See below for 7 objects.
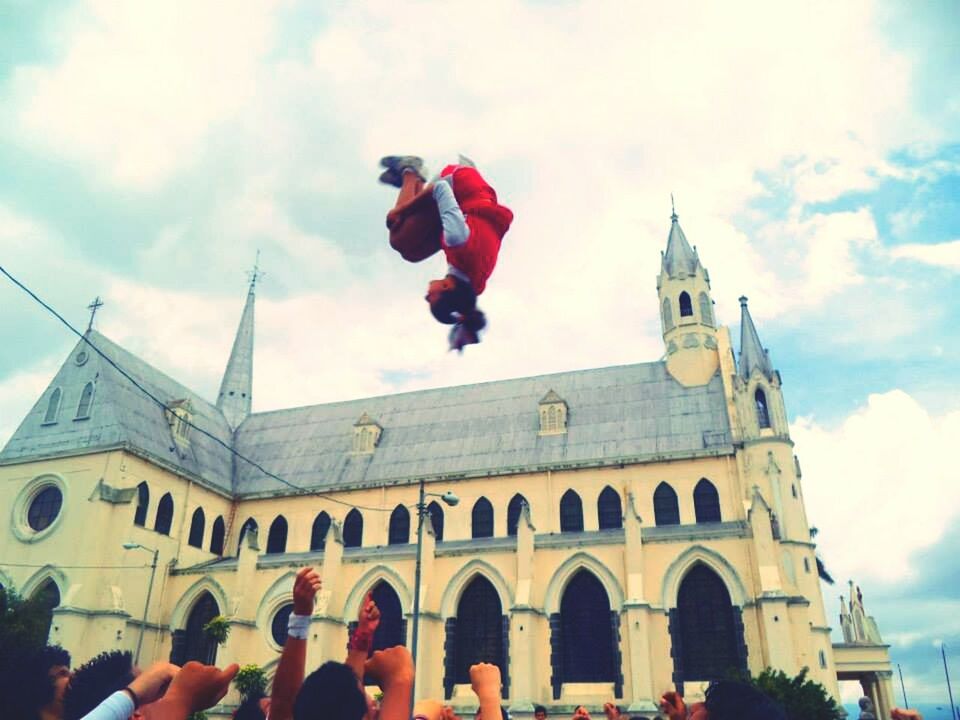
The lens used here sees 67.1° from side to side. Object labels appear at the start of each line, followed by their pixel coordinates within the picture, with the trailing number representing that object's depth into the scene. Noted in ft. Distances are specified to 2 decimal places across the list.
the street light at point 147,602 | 101.86
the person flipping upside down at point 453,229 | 18.35
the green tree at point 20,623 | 73.10
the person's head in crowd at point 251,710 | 14.51
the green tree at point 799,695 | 60.03
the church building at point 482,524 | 88.74
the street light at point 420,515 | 61.59
